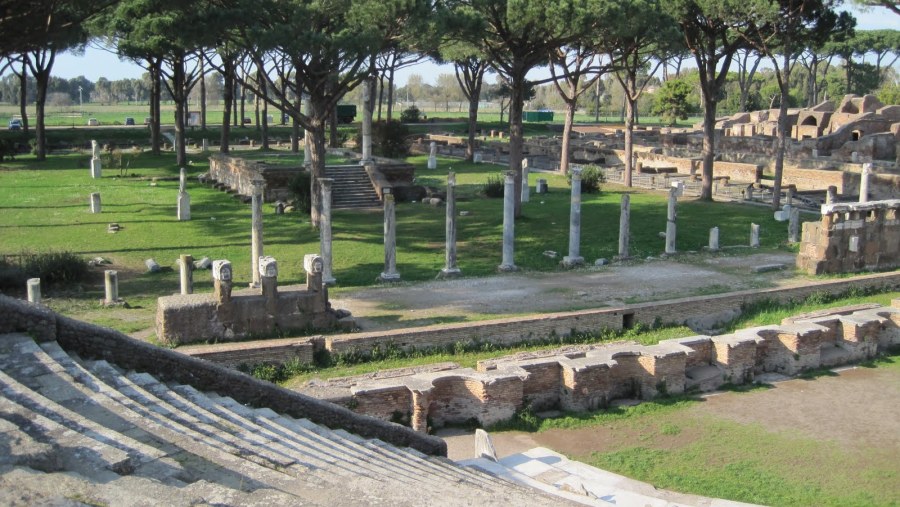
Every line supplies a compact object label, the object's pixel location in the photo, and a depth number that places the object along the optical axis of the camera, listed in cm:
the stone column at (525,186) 2940
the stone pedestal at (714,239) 2258
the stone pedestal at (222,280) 1402
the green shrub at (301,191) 2745
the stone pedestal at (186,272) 1608
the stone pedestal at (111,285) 1644
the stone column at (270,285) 1456
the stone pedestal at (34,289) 1507
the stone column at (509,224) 2006
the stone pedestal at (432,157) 4019
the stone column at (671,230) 2217
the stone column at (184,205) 2608
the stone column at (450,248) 1941
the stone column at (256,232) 1785
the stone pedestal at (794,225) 2419
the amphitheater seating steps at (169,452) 570
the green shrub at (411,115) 6762
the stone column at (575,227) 2069
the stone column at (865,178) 2586
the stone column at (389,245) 1889
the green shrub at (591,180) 3284
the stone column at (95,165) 3553
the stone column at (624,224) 2103
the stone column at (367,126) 3241
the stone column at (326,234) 1884
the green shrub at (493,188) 3114
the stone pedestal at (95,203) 2688
